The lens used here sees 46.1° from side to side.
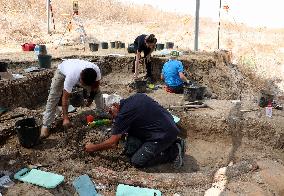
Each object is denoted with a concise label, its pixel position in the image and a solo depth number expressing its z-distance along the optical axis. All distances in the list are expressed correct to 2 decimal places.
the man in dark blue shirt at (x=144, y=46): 9.34
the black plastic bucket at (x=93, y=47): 12.08
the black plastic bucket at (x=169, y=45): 13.16
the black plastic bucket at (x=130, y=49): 11.74
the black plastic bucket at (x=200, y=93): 8.21
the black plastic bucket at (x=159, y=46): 13.09
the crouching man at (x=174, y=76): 8.72
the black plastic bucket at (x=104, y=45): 12.94
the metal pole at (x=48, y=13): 14.74
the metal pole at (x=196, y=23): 11.13
